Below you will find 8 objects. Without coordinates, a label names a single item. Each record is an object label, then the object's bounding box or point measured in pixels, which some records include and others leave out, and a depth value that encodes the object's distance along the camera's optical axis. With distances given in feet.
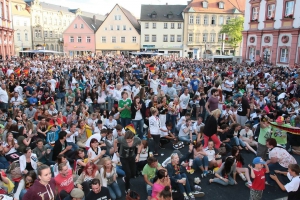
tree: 151.33
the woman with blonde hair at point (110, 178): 19.48
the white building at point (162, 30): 169.07
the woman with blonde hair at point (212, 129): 26.08
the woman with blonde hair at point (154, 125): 26.94
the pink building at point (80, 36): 176.55
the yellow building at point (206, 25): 165.17
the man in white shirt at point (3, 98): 36.09
